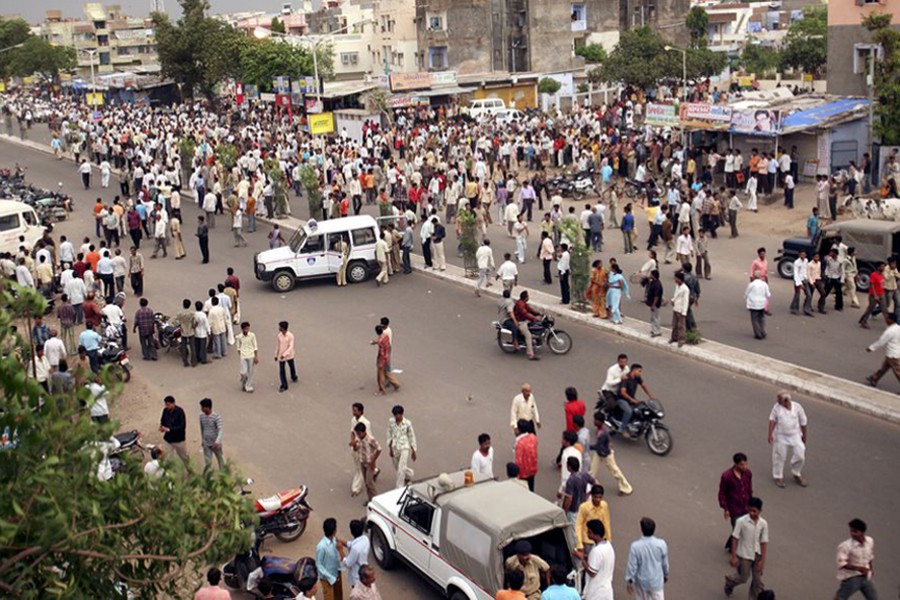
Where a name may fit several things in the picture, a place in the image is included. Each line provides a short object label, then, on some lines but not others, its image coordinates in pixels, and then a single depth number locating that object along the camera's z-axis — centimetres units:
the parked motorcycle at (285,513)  1220
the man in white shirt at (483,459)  1241
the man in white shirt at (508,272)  2119
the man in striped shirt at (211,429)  1422
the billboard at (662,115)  3550
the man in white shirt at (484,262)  2291
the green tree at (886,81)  3055
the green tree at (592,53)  7906
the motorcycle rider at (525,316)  1852
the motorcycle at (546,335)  1878
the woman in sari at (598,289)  2045
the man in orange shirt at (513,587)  904
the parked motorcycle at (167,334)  2020
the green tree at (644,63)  5400
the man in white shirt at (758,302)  1842
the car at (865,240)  2078
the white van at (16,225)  2792
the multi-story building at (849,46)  3412
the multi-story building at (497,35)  7769
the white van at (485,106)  5503
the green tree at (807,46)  7219
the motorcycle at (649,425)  1429
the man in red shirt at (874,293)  1884
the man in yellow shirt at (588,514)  1073
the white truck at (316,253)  2433
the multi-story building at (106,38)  14500
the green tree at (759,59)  7634
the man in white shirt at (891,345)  1548
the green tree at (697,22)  8100
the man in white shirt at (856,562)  976
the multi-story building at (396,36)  8419
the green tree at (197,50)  7156
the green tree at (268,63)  7412
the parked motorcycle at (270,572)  1073
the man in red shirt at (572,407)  1355
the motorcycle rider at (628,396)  1441
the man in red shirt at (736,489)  1129
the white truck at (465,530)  984
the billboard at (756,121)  3169
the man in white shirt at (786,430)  1285
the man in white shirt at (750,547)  1041
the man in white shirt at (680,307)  1806
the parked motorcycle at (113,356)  1884
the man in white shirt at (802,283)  2008
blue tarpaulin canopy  3148
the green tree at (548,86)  6544
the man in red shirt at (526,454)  1273
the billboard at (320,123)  3931
